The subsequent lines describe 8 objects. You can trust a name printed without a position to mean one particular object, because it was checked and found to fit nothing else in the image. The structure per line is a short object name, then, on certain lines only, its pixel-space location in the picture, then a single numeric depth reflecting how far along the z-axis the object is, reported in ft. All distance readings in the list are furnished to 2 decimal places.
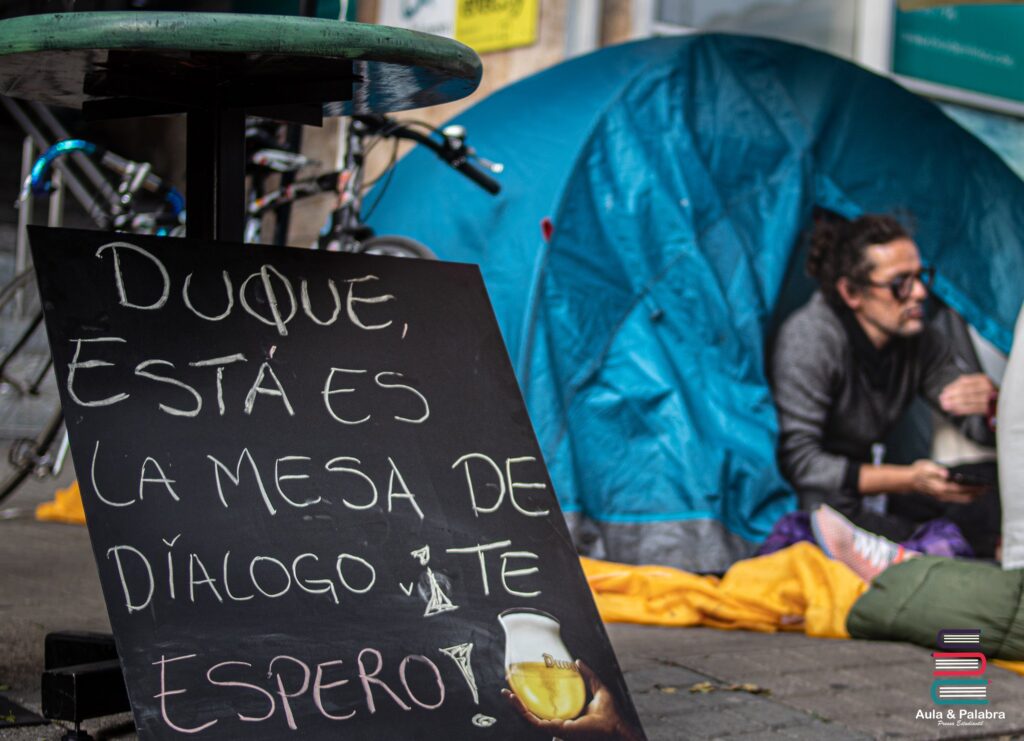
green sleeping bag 9.99
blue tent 12.28
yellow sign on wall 18.81
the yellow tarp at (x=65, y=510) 15.99
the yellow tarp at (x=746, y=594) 11.27
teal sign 20.80
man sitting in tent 12.98
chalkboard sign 5.18
